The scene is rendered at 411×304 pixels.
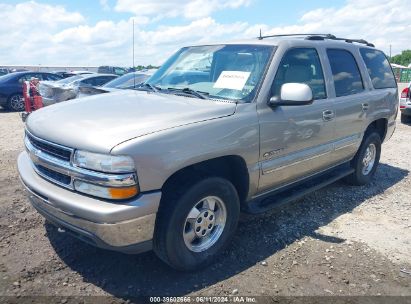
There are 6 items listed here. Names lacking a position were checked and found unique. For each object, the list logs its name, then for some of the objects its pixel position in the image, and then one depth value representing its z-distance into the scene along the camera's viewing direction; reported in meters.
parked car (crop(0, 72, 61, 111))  14.05
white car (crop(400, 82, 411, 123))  10.55
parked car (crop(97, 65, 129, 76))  33.86
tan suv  2.66
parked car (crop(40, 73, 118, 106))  10.00
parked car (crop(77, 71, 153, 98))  9.26
